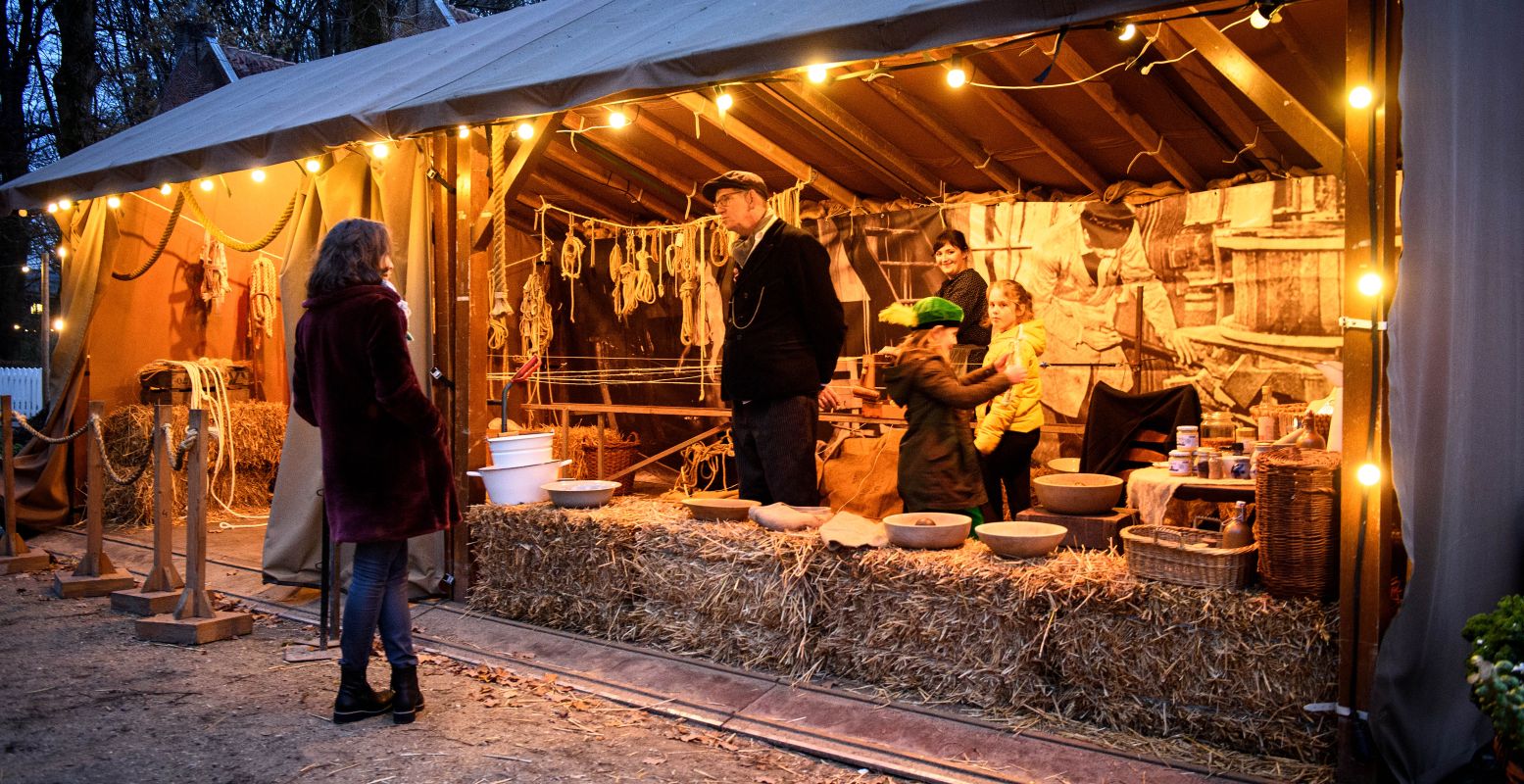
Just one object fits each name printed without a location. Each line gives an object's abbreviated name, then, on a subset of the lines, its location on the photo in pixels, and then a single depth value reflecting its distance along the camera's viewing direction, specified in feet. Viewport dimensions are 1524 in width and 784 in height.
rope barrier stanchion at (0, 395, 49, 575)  19.61
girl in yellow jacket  16.76
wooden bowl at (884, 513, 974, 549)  12.17
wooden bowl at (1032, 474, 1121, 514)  12.91
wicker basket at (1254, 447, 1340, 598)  9.73
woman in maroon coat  11.03
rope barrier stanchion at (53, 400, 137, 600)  17.30
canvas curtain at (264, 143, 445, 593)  16.35
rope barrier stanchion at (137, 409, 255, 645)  14.40
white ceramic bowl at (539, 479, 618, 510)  15.21
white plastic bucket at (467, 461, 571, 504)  15.83
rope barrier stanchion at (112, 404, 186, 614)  14.99
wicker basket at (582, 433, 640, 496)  25.43
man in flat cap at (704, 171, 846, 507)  14.66
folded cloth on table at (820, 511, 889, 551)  12.38
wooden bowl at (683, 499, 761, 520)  14.20
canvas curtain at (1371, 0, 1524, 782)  8.51
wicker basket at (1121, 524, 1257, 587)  10.27
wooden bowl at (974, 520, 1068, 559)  11.65
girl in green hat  14.23
